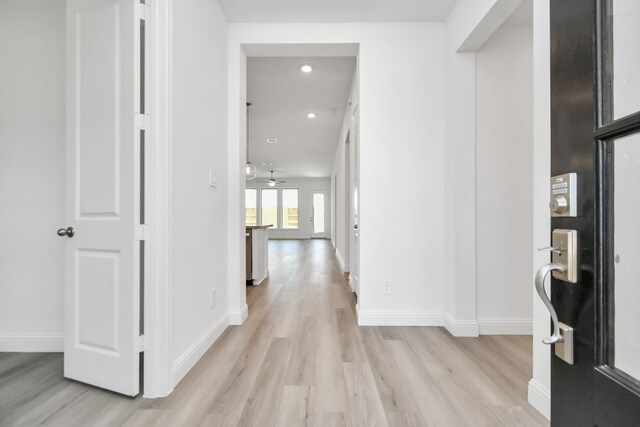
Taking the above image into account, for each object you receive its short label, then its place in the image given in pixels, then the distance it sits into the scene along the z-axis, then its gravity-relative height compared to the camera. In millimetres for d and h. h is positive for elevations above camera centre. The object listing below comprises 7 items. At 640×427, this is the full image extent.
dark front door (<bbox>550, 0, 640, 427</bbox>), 517 +17
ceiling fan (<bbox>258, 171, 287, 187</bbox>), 12090 +1383
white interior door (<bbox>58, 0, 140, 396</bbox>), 1596 +114
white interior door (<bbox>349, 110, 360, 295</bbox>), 3519 +498
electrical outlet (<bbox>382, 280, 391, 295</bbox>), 2695 -597
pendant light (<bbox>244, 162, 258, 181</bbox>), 5412 +801
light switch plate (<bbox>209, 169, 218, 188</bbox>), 2311 +283
